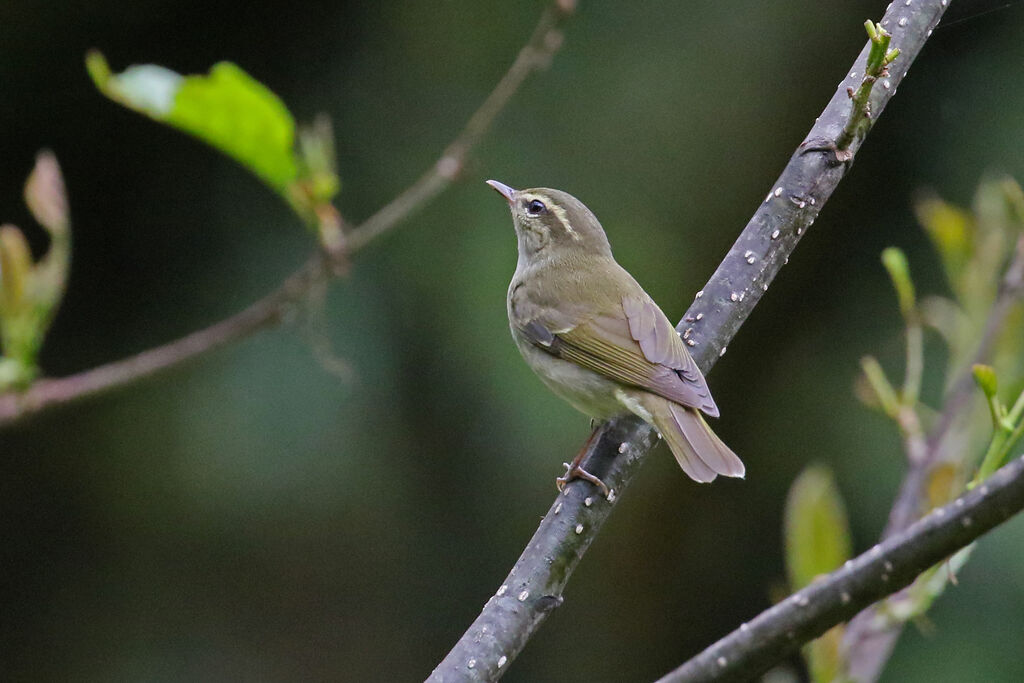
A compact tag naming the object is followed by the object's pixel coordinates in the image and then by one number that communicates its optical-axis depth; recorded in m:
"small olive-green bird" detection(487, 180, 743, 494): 5.34
